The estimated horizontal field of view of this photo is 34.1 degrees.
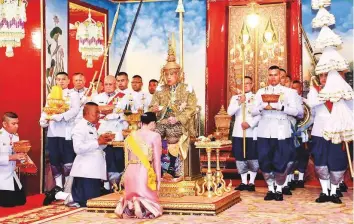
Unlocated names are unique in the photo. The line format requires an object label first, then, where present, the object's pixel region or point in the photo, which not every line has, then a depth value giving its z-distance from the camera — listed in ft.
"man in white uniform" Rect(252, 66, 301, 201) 24.81
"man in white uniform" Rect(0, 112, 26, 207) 23.86
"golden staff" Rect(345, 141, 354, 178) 22.24
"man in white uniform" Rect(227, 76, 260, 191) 28.48
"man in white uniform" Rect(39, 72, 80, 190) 26.40
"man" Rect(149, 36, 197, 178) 23.82
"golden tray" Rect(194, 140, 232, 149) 22.76
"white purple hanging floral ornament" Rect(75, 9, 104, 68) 34.09
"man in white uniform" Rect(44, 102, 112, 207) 23.08
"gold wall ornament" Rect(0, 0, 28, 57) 26.20
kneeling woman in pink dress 20.30
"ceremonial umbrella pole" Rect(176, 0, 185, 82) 24.90
